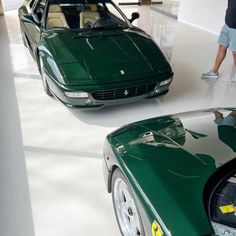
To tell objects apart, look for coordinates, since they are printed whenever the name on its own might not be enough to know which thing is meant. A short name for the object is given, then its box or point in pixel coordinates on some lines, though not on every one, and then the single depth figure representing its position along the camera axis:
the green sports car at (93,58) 2.62
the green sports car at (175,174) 1.04
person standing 3.48
